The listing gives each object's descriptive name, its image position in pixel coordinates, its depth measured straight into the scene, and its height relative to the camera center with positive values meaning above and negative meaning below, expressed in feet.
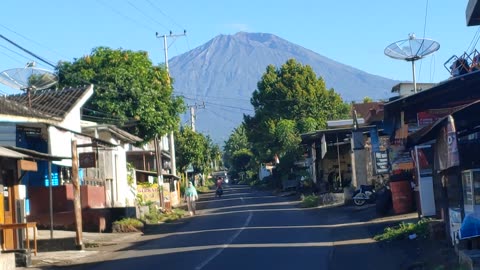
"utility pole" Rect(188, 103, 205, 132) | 285.84 +30.13
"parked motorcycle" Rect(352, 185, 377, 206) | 111.24 -2.93
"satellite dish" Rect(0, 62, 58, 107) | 88.17 +14.67
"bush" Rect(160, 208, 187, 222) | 122.47 -4.77
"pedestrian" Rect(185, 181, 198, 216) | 134.60 -1.85
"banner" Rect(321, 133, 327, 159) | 138.00 +6.31
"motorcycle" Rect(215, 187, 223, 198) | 213.66 -1.91
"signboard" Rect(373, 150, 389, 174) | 106.11 +1.99
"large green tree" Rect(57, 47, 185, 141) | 120.06 +17.18
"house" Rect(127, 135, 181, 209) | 142.92 +2.76
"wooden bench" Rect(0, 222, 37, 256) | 56.65 -2.15
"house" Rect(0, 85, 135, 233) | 73.93 +5.73
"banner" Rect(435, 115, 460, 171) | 40.32 +1.46
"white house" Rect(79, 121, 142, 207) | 104.53 +3.83
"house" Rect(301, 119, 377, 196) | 124.98 +4.63
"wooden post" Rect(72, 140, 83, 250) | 70.85 -0.29
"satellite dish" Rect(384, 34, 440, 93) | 87.35 +14.88
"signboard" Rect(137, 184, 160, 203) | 136.56 -0.49
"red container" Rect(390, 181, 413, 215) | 85.40 -2.68
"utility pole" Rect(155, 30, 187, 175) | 170.73 +8.52
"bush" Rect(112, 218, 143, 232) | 95.55 -4.51
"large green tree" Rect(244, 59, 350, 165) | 223.96 +23.84
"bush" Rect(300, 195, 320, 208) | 130.31 -4.03
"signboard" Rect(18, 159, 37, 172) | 60.13 +2.72
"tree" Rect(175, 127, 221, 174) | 239.91 +12.62
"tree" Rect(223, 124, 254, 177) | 409.90 +18.98
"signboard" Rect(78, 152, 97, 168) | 80.69 +3.69
